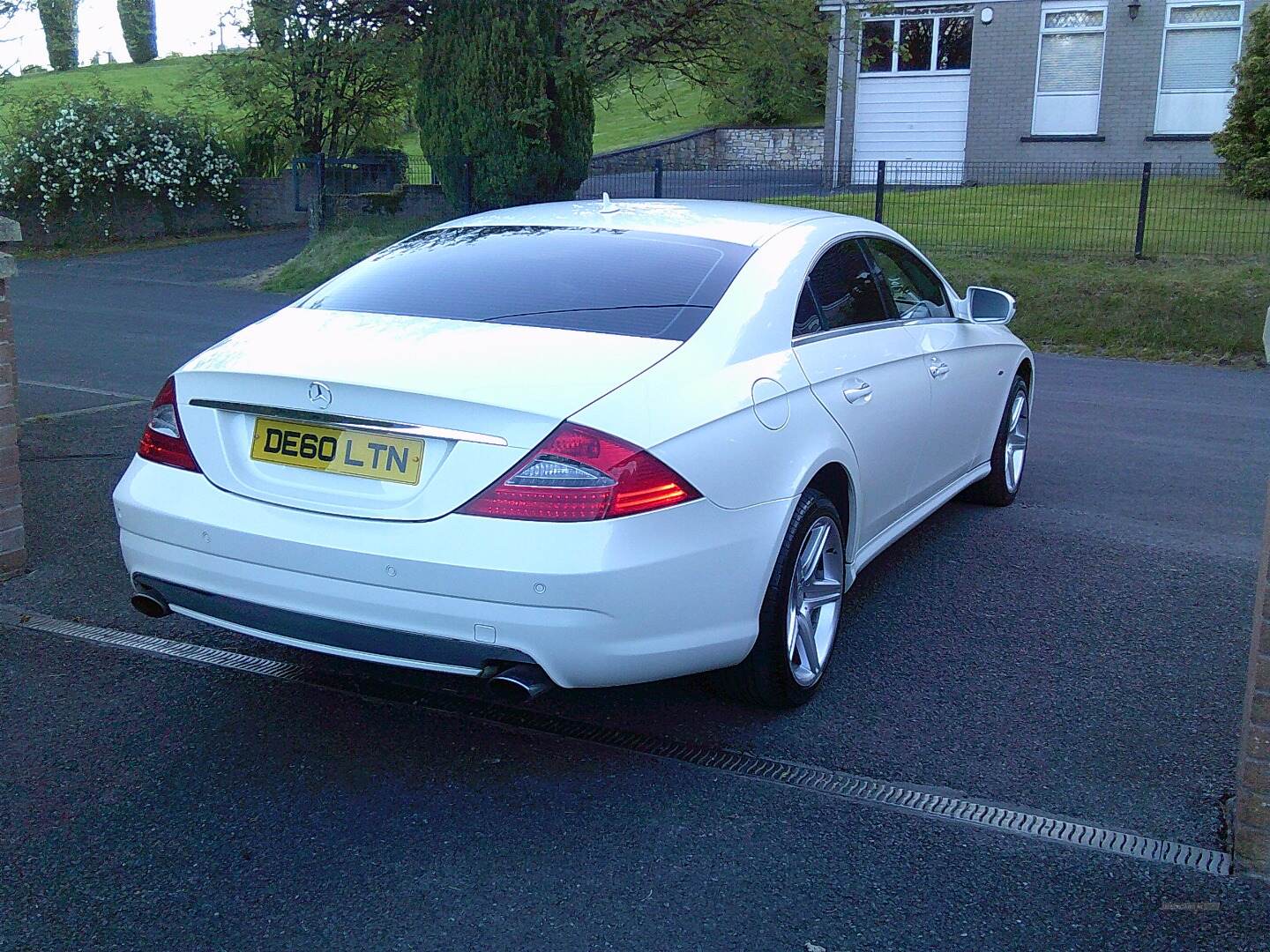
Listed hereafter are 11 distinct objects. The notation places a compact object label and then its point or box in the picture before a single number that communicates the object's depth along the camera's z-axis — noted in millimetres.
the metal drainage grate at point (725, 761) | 3346
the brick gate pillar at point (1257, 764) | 3135
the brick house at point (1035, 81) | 22734
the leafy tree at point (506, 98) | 17375
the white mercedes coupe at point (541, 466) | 3354
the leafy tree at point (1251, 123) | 18000
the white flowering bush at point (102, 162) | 23484
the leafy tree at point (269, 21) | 18562
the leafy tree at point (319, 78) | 18500
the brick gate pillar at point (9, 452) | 5160
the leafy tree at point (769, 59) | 18703
